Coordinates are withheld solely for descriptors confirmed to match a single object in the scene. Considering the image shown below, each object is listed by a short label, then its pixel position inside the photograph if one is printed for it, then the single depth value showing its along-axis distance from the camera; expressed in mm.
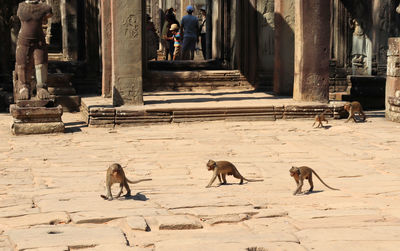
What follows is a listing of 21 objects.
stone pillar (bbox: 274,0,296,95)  14070
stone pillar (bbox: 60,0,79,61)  16891
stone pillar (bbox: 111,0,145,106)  11922
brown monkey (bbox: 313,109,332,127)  11430
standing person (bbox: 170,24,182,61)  22312
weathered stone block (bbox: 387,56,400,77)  12078
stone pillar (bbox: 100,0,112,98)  13750
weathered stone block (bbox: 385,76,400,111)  12180
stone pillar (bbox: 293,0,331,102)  12477
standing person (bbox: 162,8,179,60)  22781
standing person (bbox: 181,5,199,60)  19828
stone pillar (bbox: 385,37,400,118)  12094
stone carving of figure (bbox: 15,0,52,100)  11430
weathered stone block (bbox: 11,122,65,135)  10953
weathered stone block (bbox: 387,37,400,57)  12078
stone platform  11734
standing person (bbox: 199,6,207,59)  23128
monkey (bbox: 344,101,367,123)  11938
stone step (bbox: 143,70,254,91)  16250
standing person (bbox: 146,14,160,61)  23578
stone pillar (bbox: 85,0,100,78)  16406
